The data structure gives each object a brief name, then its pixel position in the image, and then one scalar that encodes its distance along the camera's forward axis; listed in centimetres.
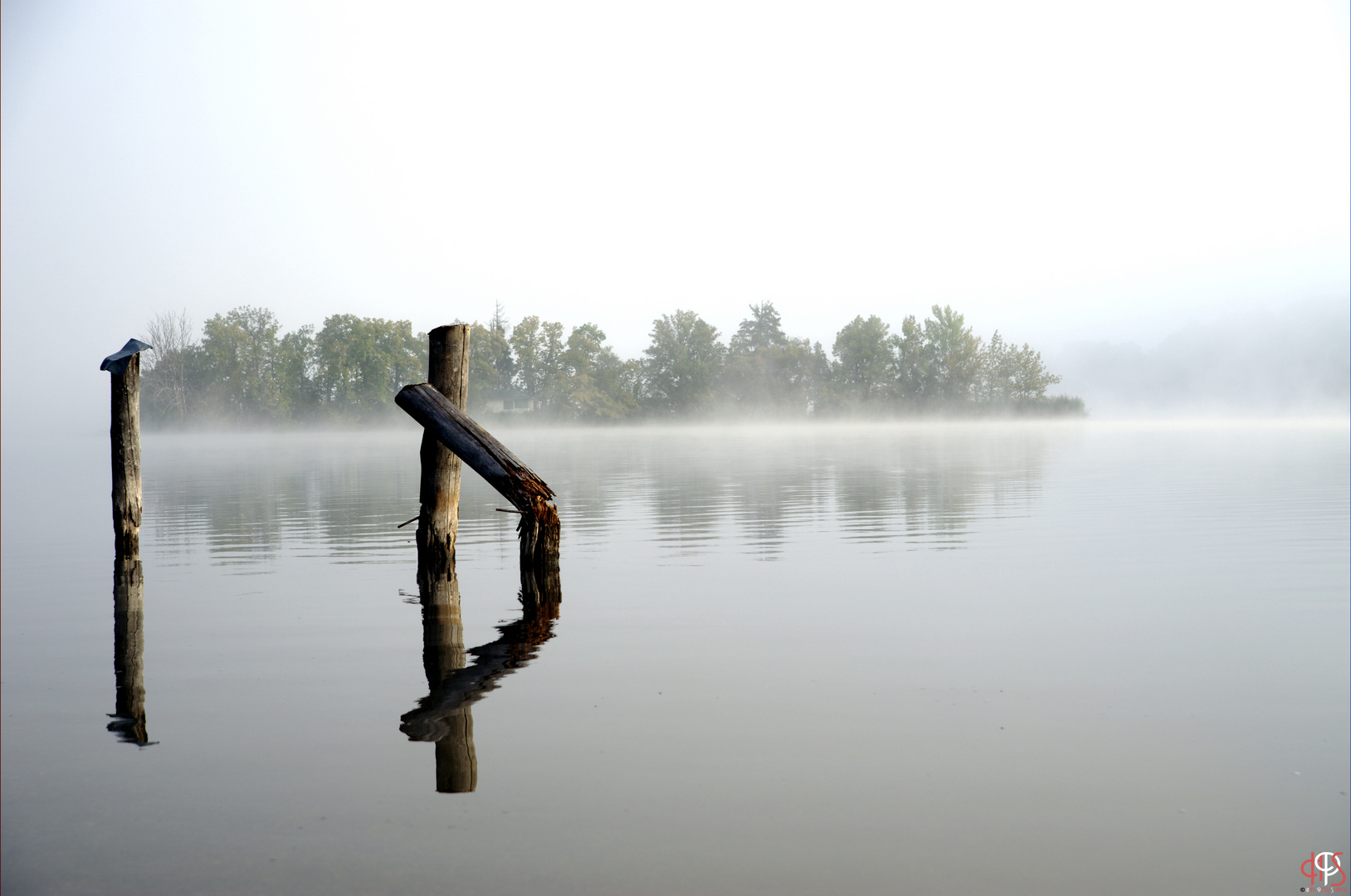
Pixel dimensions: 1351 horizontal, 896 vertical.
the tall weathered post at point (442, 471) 1029
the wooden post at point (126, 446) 1209
